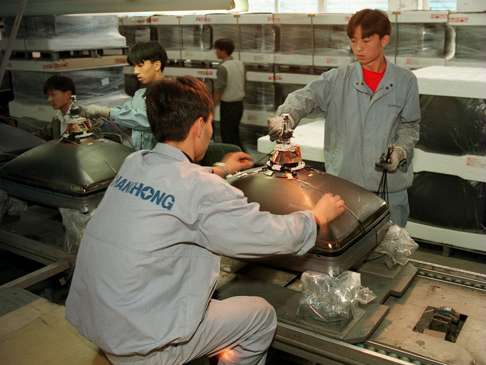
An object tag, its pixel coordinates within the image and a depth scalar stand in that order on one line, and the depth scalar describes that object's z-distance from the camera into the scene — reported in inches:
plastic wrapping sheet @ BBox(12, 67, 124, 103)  225.1
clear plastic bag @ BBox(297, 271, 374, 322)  74.9
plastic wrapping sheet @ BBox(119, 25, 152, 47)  308.2
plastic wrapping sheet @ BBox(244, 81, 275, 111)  271.3
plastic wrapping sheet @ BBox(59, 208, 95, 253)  108.1
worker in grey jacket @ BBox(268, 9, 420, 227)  111.7
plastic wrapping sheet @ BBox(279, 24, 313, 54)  249.0
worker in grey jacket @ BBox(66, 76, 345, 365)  68.0
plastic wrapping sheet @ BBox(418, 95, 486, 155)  151.6
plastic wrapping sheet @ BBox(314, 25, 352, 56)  238.4
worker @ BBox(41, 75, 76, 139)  165.3
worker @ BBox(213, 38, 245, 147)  263.6
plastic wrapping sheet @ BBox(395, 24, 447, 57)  210.7
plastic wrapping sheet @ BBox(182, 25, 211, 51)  286.2
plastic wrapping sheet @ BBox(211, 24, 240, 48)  274.5
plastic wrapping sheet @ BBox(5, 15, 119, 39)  212.5
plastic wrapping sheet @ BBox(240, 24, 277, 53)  260.7
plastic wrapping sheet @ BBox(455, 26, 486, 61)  194.1
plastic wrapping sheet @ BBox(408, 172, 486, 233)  160.2
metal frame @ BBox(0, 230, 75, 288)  106.8
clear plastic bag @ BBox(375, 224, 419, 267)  91.7
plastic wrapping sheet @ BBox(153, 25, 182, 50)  295.0
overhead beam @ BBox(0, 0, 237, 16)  100.3
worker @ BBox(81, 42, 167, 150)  127.0
